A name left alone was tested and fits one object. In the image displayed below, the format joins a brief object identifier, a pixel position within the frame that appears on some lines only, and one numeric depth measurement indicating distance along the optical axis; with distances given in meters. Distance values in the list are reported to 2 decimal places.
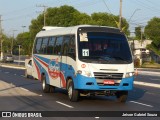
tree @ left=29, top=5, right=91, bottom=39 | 111.56
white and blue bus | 16.00
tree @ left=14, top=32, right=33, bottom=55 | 157.18
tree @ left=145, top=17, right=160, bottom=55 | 108.81
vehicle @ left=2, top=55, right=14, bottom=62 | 90.01
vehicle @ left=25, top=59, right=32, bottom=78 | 31.40
